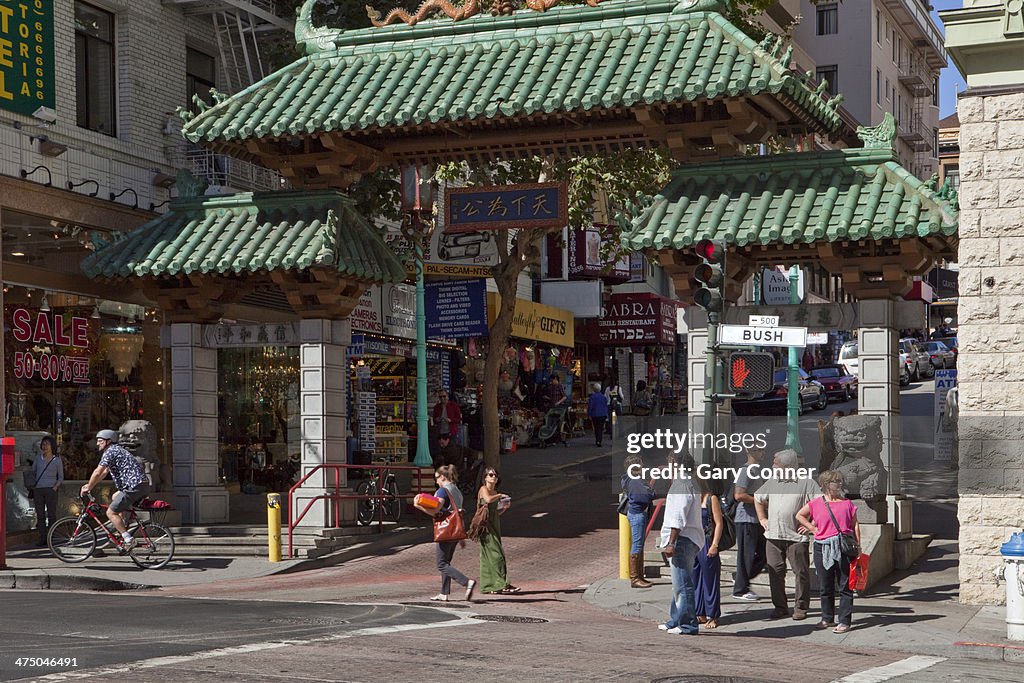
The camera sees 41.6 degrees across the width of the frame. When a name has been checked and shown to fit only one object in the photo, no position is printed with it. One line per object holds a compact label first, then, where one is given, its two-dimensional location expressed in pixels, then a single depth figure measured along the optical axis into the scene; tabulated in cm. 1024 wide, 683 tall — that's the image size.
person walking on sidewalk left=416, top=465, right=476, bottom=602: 1648
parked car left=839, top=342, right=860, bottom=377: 5275
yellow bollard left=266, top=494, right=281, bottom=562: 1986
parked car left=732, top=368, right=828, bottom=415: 4172
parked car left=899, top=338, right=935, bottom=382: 5584
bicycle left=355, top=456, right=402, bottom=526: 2262
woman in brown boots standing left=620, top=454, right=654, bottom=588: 1769
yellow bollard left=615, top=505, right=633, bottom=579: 1811
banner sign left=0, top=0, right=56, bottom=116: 2130
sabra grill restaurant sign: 4747
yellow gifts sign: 3716
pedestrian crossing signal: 1496
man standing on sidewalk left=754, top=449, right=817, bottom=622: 1530
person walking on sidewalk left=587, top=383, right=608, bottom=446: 3825
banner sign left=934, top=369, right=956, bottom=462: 2941
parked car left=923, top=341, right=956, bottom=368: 5938
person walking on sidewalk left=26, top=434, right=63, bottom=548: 2100
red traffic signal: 1516
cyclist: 1936
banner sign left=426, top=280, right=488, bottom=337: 3034
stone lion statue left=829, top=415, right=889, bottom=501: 1766
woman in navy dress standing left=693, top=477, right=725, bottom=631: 1491
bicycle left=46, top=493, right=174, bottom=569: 1956
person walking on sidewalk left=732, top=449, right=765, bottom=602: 1661
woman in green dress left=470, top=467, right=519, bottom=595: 1722
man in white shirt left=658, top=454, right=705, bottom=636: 1439
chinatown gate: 1780
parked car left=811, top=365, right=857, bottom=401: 4884
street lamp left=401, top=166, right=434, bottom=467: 2612
